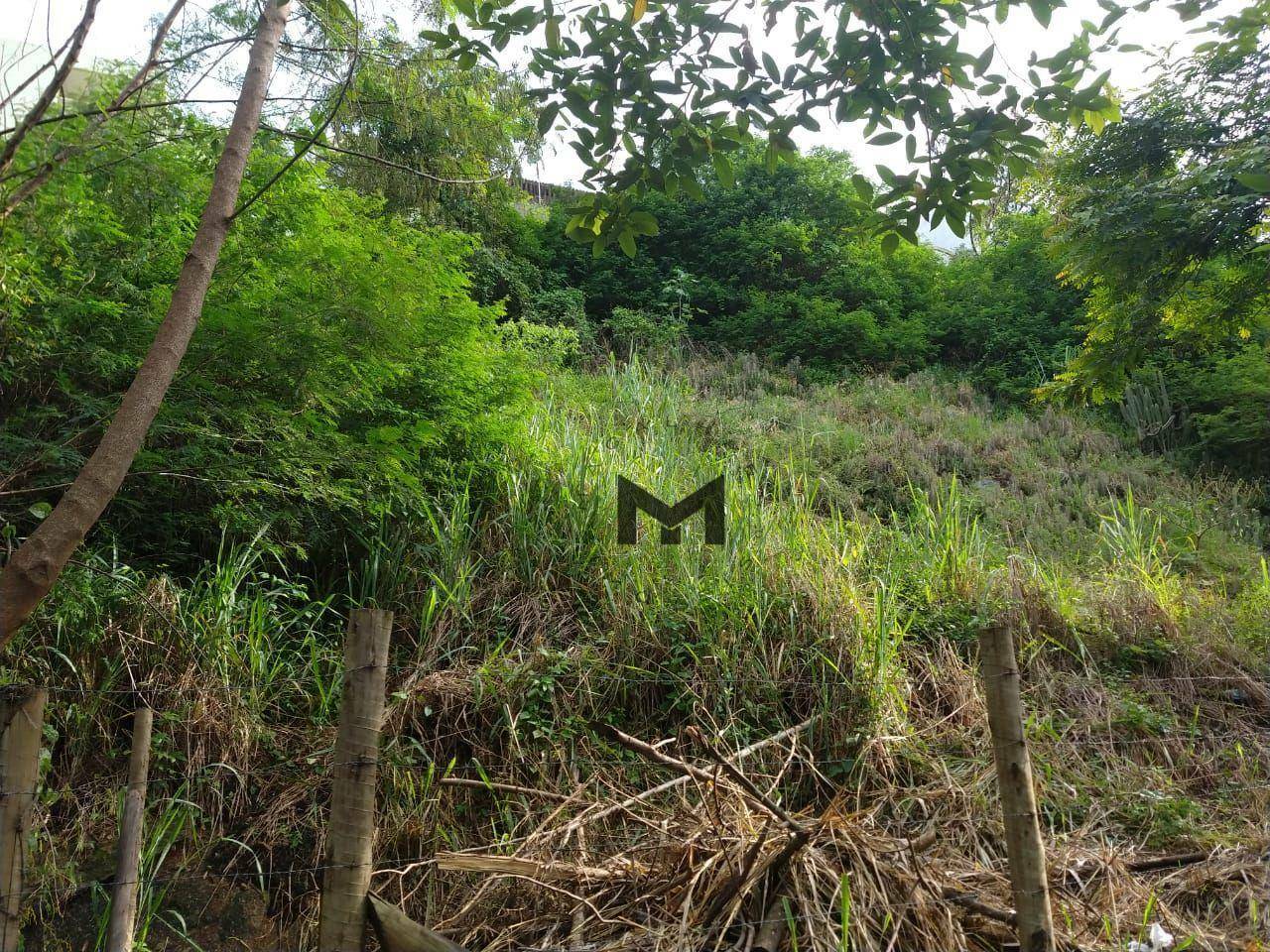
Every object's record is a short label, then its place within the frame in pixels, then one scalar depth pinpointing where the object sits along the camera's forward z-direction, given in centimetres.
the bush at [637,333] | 1041
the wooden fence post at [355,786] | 192
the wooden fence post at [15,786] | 187
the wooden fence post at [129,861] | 212
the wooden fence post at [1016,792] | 196
